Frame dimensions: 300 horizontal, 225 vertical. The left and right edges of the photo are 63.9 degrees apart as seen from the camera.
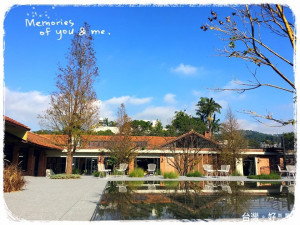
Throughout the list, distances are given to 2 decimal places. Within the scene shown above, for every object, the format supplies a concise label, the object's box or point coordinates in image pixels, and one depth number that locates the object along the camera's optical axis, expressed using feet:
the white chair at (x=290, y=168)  56.43
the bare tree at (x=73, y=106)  59.47
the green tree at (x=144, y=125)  183.62
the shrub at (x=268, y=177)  57.98
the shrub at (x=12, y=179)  28.91
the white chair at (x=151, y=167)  66.26
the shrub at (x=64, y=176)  55.31
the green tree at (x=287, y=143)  78.64
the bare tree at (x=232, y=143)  74.69
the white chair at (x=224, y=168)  61.11
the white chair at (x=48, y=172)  63.44
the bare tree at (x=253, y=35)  7.89
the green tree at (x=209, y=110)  156.35
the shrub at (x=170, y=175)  56.95
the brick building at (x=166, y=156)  75.10
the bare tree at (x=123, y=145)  72.74
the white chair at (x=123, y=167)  59.91
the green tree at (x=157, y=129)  154.40
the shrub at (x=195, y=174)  64.43
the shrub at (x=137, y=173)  63.31
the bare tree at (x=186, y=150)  73.92
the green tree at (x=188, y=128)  79.38
